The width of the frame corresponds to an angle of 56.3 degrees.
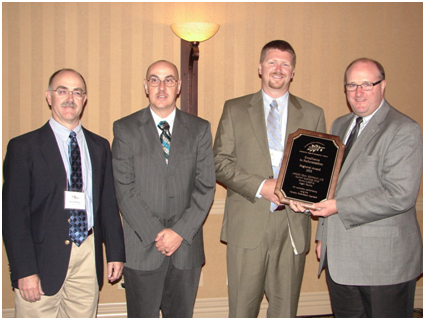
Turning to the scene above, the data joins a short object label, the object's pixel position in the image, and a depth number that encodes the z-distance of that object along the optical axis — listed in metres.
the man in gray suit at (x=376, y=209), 2.40
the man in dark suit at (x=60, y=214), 2.23
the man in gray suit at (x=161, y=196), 2.56
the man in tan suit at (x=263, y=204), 2.69
